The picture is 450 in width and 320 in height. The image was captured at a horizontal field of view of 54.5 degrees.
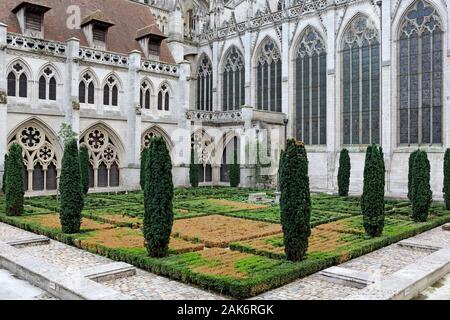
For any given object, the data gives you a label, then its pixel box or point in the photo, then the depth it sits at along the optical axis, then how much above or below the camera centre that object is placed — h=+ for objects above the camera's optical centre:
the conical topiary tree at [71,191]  15.22 -1.02
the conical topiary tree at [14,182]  19.08 -0.87
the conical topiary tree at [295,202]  11.78 -1.11
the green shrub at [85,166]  27.26 -0.22
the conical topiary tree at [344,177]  28.97 -1.04
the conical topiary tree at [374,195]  15.20 -1.19
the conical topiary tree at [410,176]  24.38 -0.84
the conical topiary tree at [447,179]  22.69 -0.96
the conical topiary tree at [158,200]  12.00 -1.06
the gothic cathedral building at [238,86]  28.80 +5.65
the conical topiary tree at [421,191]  18.61 -1.29
